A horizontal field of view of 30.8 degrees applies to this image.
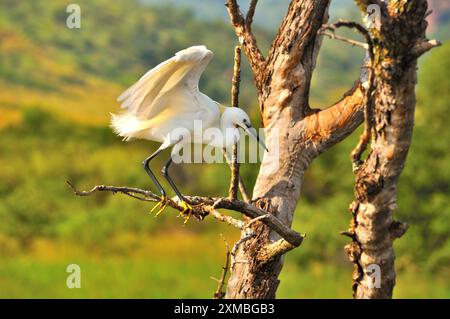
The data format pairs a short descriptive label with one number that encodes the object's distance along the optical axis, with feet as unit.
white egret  16.11
